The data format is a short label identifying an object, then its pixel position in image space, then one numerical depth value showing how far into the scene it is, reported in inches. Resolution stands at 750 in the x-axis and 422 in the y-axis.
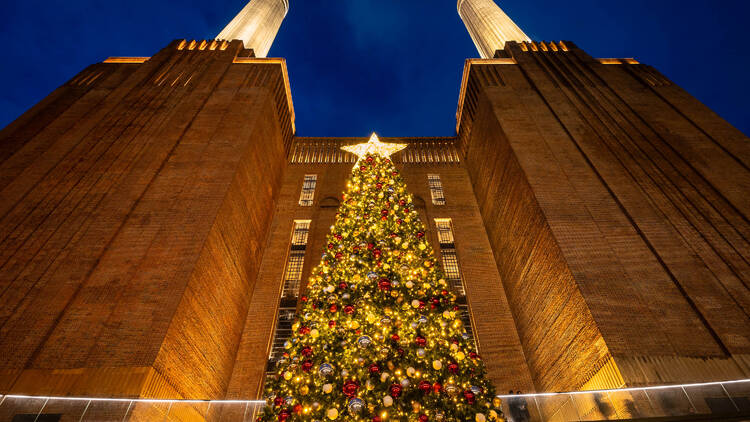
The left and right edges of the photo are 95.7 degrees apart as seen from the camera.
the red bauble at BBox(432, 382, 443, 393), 199.5
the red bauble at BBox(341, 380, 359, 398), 191.3
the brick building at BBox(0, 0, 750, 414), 277.7
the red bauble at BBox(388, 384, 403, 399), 187.2
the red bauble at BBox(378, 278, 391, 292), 237.3
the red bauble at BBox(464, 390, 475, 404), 196.9
